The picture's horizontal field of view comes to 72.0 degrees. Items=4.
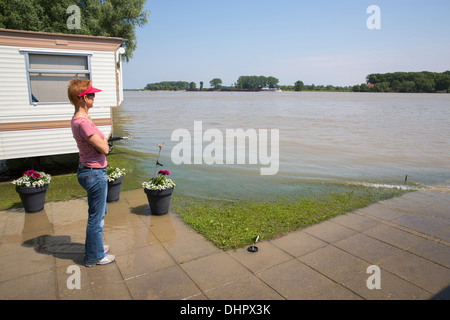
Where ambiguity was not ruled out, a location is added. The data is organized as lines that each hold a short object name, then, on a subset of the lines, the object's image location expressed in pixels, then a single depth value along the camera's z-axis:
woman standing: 3.54
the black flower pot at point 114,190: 6.41
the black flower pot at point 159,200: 5.71
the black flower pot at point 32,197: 5.84
